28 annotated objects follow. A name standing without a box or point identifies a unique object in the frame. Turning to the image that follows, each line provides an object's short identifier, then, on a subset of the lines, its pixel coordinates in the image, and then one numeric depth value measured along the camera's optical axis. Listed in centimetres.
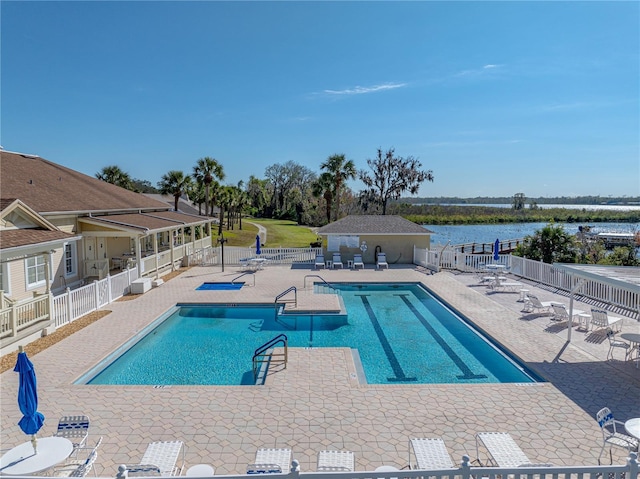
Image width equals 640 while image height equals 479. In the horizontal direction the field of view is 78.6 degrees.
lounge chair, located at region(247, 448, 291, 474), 495
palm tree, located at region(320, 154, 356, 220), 4038
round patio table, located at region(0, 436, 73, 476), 470
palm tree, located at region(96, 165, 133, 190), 4415
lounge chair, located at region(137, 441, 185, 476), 519
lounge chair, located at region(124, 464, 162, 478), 491
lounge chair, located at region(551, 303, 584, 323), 1250
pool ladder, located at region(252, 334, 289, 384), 927
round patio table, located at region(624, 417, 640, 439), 539
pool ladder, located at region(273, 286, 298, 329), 1472
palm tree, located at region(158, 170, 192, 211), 3841
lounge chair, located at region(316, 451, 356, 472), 507
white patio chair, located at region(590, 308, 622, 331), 1117
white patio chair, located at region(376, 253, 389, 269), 2323
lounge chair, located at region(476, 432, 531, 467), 529
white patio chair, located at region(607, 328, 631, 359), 963
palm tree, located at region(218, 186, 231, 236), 4500
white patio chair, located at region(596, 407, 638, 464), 559
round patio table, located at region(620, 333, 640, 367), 922
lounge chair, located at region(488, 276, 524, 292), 1767
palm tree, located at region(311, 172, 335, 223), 4044
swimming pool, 961
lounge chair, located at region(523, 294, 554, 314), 1374
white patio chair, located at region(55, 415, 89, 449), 593
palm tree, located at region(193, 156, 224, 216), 3909
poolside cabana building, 2445
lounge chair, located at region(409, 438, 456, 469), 521
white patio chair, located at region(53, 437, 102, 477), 526
